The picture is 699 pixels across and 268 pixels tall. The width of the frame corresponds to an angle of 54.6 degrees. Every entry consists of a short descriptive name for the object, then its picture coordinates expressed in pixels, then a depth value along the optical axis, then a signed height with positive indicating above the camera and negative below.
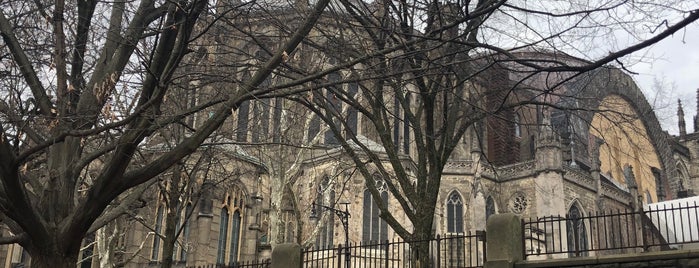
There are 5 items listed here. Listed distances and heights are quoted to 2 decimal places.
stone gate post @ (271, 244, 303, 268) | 12.36 +0.32
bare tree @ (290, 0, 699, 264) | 10.07 +2.83
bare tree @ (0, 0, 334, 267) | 7.63 +1.94
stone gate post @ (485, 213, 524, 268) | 10.16 +0.57
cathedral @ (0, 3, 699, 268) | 19.77 +3.46
